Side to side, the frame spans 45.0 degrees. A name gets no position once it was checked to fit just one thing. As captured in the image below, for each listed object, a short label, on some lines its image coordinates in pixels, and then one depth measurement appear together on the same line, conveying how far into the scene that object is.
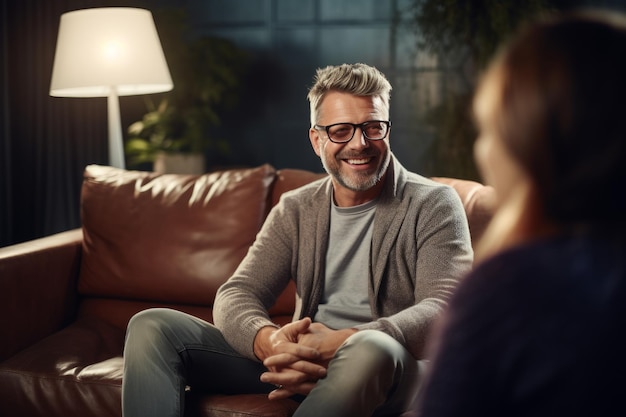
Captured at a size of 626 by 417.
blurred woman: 0.61
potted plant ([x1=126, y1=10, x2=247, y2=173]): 4.09
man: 1.57
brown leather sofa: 2.07
